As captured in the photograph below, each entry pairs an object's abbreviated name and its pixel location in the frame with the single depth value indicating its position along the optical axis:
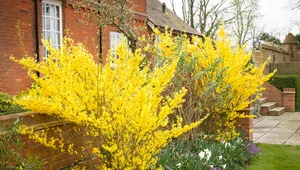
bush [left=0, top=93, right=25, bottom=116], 4.63
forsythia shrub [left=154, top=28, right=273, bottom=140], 6.52
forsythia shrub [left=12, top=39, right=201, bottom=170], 3.82
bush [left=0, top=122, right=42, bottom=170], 3.62
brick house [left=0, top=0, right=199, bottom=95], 9.80
